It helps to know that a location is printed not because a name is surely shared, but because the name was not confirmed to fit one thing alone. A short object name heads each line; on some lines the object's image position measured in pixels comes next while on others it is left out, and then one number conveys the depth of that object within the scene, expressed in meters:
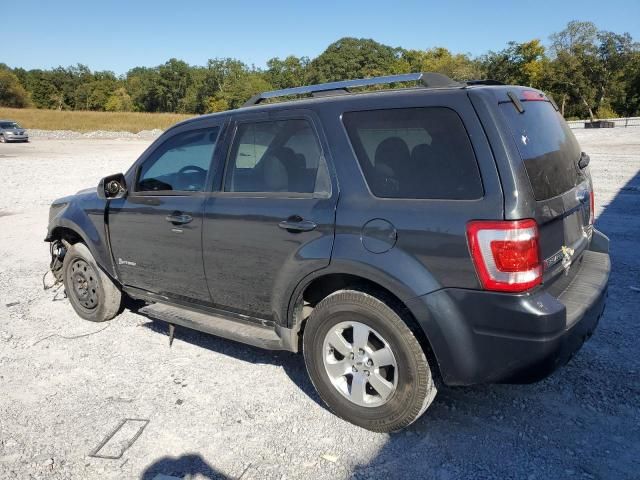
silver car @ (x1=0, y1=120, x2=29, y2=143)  35.34
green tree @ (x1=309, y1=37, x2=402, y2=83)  108.25
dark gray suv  2.48
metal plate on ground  2.89
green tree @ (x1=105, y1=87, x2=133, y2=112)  101.59
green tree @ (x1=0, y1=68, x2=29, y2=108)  87.00
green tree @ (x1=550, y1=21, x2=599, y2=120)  55.91
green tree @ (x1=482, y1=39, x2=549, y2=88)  59.88
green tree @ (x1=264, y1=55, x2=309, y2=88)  115.75
